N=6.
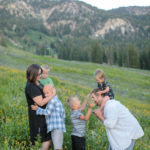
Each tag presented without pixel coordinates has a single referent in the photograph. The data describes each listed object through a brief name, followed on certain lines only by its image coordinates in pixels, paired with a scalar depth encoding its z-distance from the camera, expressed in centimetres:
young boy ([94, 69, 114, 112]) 555
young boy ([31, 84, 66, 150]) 376
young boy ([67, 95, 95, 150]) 395
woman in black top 378
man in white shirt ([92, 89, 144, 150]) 322
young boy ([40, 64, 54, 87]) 587
